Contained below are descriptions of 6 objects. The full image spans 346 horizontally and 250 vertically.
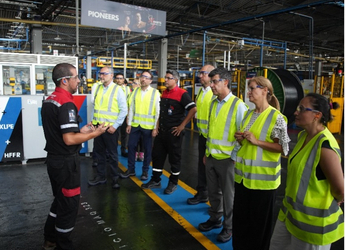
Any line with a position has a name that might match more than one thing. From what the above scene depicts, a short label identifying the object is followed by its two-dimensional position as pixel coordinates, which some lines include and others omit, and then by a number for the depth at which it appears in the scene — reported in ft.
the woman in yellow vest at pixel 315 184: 5.88
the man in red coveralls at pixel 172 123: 14.66
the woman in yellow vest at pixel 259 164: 7.97
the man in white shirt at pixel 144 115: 16.67
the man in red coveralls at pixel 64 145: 8.75
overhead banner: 24.62
